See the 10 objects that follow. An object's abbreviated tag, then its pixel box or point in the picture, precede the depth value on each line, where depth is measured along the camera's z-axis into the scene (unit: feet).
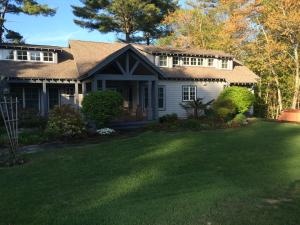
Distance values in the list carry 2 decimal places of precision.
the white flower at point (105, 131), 40.58
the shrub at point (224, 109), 52.49
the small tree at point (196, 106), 56.34
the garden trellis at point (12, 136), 25.58
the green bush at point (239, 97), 55.86
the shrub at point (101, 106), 40.70
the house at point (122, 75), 50.34
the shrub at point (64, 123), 36.13
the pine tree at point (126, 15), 88.22
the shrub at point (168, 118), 51.62
